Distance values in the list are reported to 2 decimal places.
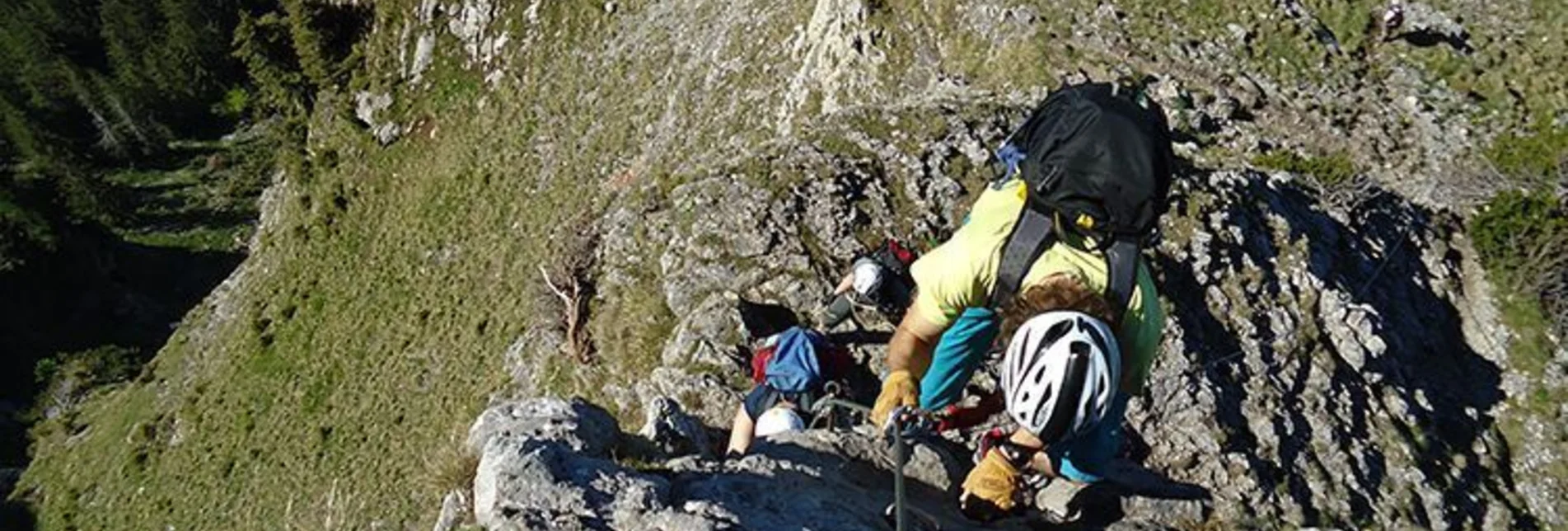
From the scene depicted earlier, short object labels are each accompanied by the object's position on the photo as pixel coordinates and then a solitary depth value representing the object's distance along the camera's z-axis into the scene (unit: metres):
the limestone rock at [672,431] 9.61
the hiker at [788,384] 9.93
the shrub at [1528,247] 16.12
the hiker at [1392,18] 21.14
